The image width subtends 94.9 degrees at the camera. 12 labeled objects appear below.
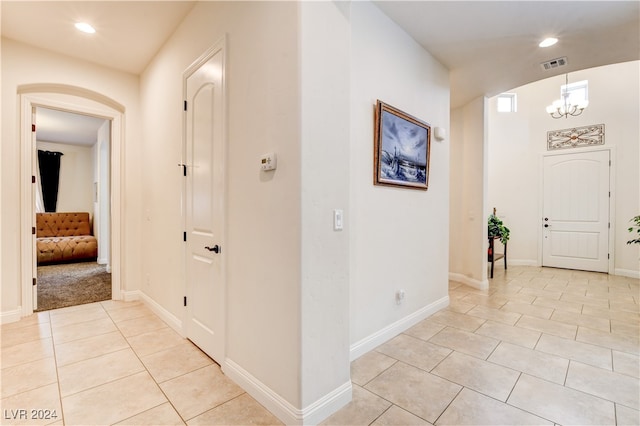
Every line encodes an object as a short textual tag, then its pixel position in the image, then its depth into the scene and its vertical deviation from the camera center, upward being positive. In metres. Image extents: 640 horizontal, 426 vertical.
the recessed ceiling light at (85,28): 2.81 +1.77
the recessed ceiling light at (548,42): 2.91 +1.69
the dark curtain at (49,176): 7.00 +0.77
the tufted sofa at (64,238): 6.03 -0.66
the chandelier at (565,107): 5.01 +1.86
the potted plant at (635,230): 5.05 -0.36
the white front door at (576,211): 5.48 -0.03
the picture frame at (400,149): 2.50 +0.57
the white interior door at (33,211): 3.30 -0.03
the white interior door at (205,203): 2.20 +0.04
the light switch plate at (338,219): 1.73 -0.06
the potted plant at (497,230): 5.32 -0.38
